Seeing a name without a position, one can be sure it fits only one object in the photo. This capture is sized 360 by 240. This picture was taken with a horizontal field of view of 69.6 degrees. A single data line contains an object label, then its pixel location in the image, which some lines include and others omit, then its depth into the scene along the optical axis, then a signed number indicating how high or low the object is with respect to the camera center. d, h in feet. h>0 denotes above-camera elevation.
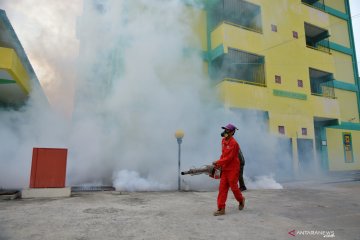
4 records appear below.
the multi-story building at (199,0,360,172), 38.70 +14.72
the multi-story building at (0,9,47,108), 25.61 +9.60
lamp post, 24.08 +2.39
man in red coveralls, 12.59 -0.37
